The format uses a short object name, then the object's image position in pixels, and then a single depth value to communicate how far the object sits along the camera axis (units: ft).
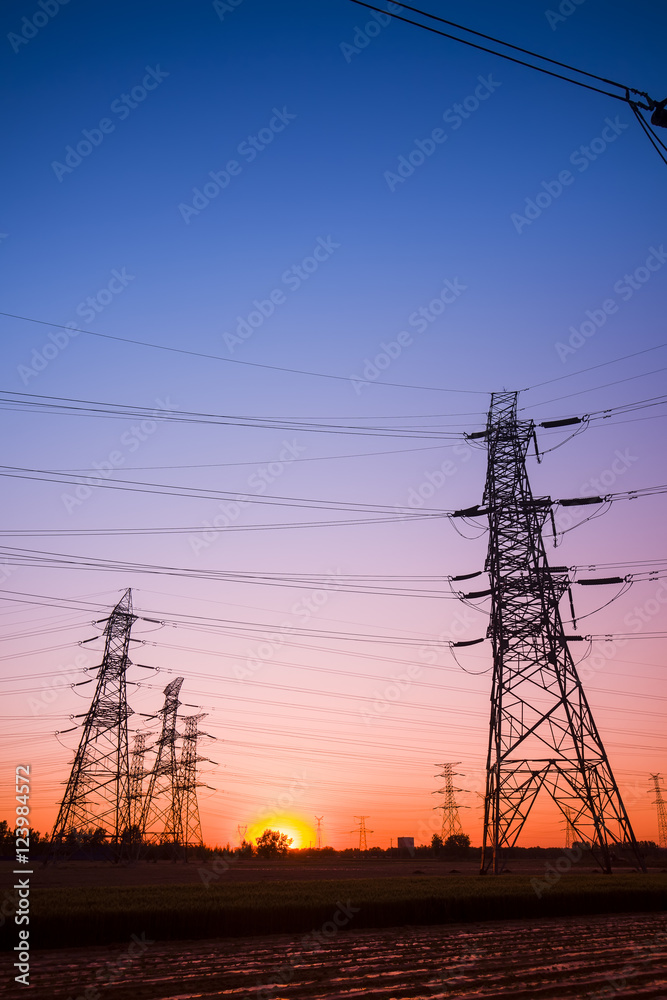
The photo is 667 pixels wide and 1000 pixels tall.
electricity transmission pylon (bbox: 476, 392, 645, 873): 106.22
